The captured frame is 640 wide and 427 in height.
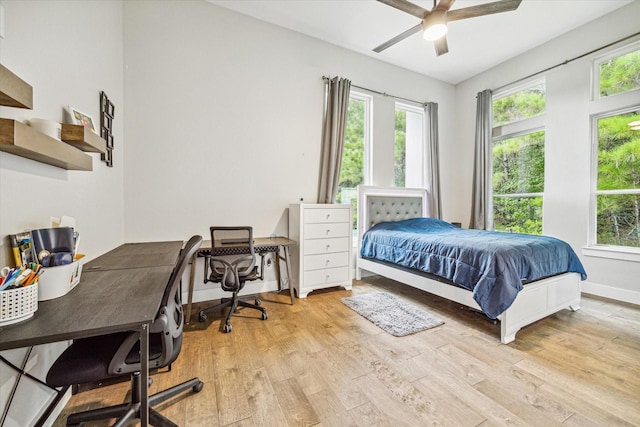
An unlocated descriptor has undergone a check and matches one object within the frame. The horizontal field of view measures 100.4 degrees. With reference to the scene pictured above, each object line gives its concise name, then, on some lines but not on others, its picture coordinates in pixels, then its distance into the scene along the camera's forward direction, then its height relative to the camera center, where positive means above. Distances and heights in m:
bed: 2.09 -0.67
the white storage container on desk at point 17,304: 0.80 -0.29
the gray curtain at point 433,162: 4.36 +0.78
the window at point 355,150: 3.86 +0.89
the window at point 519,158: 3.71 +0.75
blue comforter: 2.07 -0.45
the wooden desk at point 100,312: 0.79 -0.36
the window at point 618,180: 2.92 +0.32
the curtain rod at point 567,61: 2.91 +1.85
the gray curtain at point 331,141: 3.48 +0.91
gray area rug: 2.31 -1.01
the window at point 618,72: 2.91 +1.55
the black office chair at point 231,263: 2.29 -0.47
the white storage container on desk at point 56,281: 1.02 -0.28
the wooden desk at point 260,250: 2.42 -0.38
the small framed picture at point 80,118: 1.56 +0.58
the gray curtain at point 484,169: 4.11 +0.62
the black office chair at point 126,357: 1.02 -0.59
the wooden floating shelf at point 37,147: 0.90 +0.26
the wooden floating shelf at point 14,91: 0.89 +0.43
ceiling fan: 2.19 +1.69
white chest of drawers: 3.00 -0.42
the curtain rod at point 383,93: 3.52 +1.75
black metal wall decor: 2.06 +0.71
